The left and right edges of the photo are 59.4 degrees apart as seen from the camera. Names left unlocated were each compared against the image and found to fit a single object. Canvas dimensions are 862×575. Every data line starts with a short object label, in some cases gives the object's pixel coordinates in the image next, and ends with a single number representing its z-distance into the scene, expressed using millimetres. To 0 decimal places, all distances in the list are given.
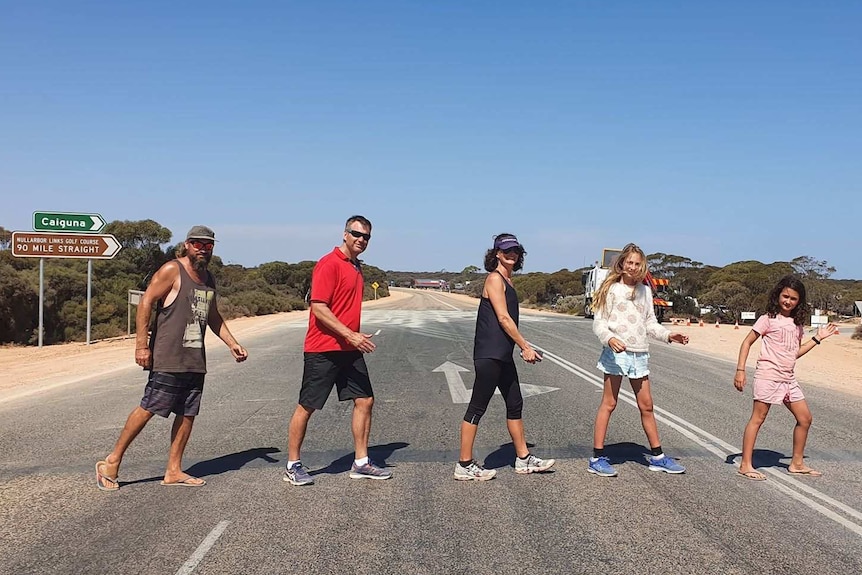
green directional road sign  19438
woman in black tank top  5855
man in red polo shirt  5703
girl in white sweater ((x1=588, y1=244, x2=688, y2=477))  6102
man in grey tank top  5566
